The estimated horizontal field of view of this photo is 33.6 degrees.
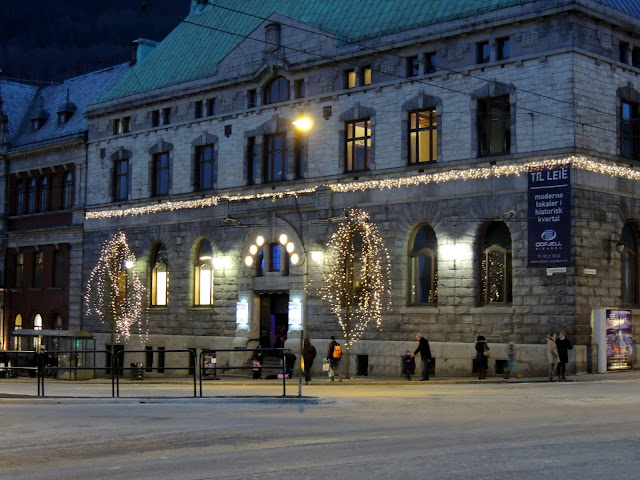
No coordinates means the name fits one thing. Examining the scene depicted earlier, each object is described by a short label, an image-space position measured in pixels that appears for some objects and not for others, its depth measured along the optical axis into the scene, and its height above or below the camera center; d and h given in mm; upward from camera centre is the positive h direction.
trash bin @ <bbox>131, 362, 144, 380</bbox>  45738 -2255
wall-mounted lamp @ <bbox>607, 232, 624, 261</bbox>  38219 +3019
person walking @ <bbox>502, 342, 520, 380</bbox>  36625 -1279
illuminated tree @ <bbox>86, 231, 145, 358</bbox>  53375 +1784
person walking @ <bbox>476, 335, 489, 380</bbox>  36812 -1045
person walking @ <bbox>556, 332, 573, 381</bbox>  34844 -844
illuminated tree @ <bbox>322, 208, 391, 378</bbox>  42281 +2026
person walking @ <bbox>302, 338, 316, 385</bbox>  37188 -1160
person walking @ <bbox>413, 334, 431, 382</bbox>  37375 -1005
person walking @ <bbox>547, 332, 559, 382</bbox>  34438 -932
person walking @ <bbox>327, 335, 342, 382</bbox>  39569 -1094
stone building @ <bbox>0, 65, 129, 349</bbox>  58562 +7006
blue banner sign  36656 +3819
